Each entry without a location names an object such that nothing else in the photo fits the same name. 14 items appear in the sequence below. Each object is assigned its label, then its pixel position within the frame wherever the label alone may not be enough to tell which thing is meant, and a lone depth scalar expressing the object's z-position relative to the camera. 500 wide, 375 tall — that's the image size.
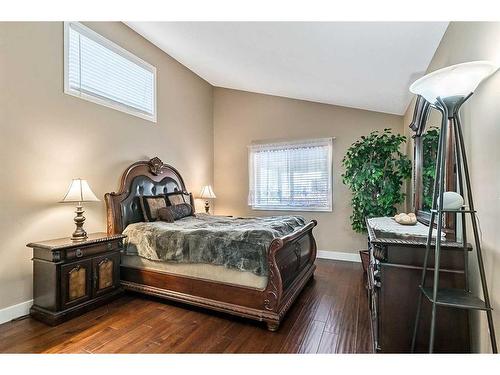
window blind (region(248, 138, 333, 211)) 4.61
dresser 1.54
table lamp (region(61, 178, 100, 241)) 2.62
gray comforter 2.33
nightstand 2.33
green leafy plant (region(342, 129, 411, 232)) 3.52
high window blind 2.99
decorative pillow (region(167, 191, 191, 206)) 4.05
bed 2.25
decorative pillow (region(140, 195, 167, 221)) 3.60
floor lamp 1.23
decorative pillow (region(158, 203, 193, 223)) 3.58
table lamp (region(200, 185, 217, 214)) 5.06
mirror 1.79
